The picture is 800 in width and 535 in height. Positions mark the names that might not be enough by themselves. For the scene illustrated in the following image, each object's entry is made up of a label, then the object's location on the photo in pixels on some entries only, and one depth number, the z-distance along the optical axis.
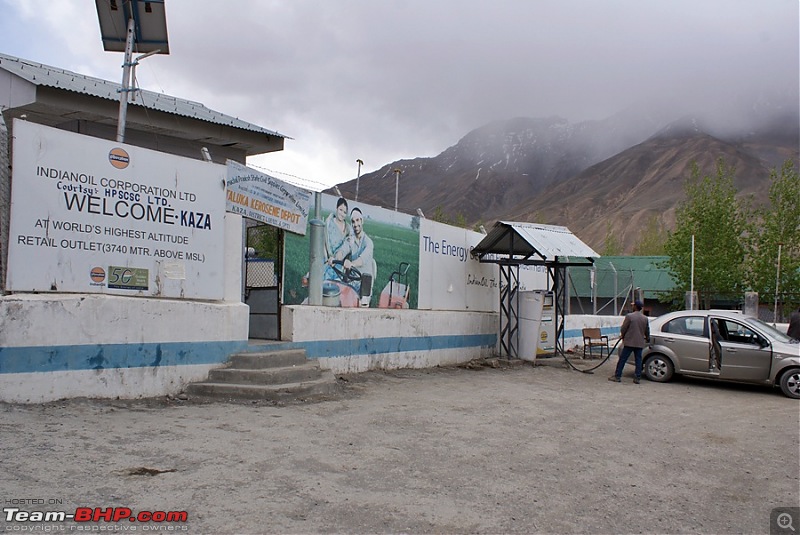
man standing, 13.34
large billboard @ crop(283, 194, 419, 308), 11.88
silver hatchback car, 12.38
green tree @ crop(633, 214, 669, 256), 58.80
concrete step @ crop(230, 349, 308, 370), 9.73
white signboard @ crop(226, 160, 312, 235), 10.49
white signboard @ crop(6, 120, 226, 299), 8.04
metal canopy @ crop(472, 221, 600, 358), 15.64
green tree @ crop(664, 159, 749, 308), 29.41
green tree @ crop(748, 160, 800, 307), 27.70
